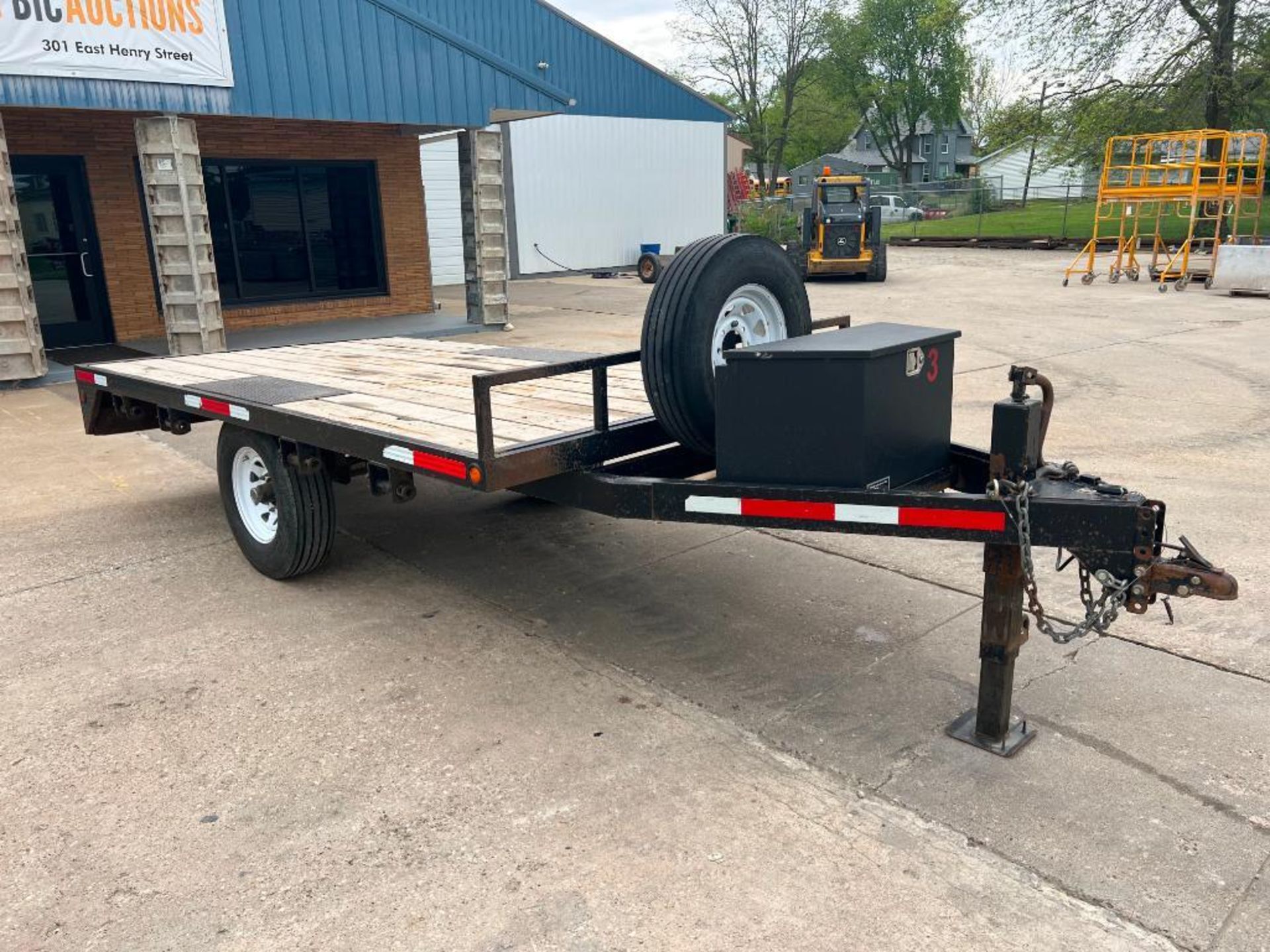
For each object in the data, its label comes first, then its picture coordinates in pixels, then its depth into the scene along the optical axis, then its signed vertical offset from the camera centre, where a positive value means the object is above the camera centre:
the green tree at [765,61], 62.12 +9.42
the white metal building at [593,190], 24.19 +0.65
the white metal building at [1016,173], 59.44 +1.94
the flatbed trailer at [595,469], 2.85 -0.88
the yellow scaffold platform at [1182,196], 19.22 +0.05
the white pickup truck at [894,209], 48.16 -0.09
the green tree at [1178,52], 27.59 +4.12
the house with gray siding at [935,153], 91.25 +4.90
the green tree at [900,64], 74.62 +10.56
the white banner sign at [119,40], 10.27 +1.99
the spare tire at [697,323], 3.39 -0.38
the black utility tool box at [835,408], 2.97 -0.61
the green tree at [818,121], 77.06 +7.11
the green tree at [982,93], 78.50 +8.78
